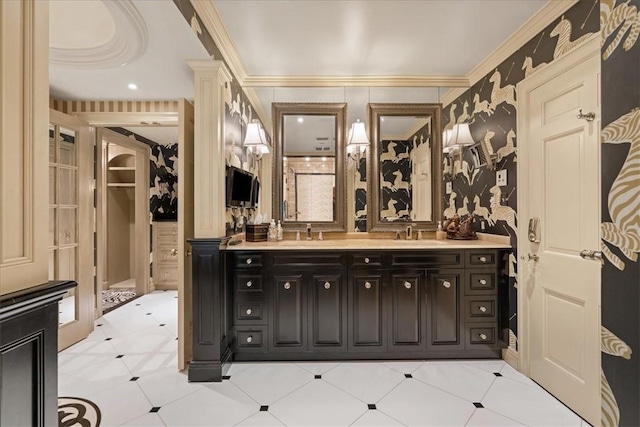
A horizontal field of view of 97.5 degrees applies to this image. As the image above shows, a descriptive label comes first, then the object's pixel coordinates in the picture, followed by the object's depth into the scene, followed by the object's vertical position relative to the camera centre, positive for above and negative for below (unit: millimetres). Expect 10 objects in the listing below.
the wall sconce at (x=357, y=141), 2991 +760
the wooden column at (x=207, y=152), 2266 +491
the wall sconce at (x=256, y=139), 2889 +763
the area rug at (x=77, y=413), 1752 -1313
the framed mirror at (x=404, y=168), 3051 +489
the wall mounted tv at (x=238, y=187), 2447 +239
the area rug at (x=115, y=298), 3884 -1292
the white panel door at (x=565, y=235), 1740 -151
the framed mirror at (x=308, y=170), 3029 +459
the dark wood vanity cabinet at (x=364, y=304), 2426 -798
